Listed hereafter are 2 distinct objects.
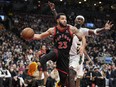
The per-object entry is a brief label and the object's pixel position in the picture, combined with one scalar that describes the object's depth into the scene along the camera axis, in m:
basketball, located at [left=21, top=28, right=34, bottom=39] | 8.52
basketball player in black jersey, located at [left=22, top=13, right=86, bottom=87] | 8.65
